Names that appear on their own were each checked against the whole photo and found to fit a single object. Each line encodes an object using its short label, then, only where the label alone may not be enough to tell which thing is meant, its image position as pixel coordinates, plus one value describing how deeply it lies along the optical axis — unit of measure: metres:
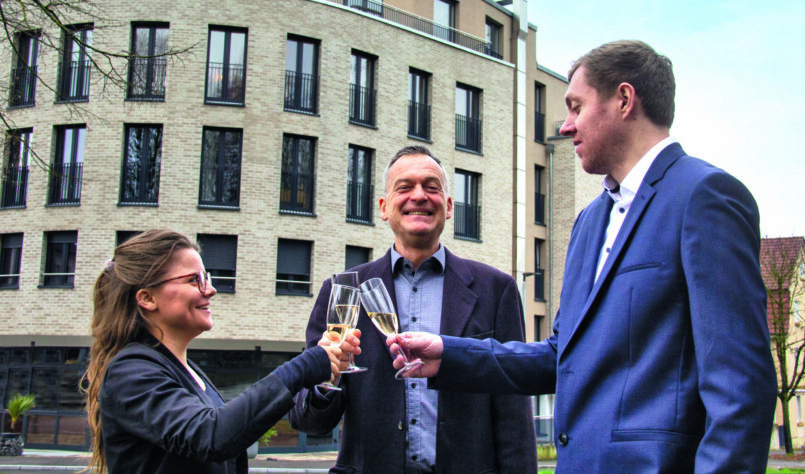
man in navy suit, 2.26
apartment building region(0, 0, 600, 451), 25.22
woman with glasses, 2.79
